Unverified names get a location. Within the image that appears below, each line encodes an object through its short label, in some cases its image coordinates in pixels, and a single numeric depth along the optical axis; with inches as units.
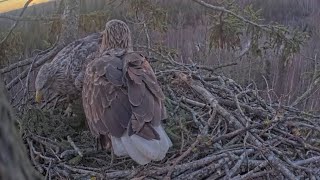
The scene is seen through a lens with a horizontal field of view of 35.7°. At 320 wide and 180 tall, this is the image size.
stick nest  101.5
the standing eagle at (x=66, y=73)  141.3
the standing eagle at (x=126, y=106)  98.6
